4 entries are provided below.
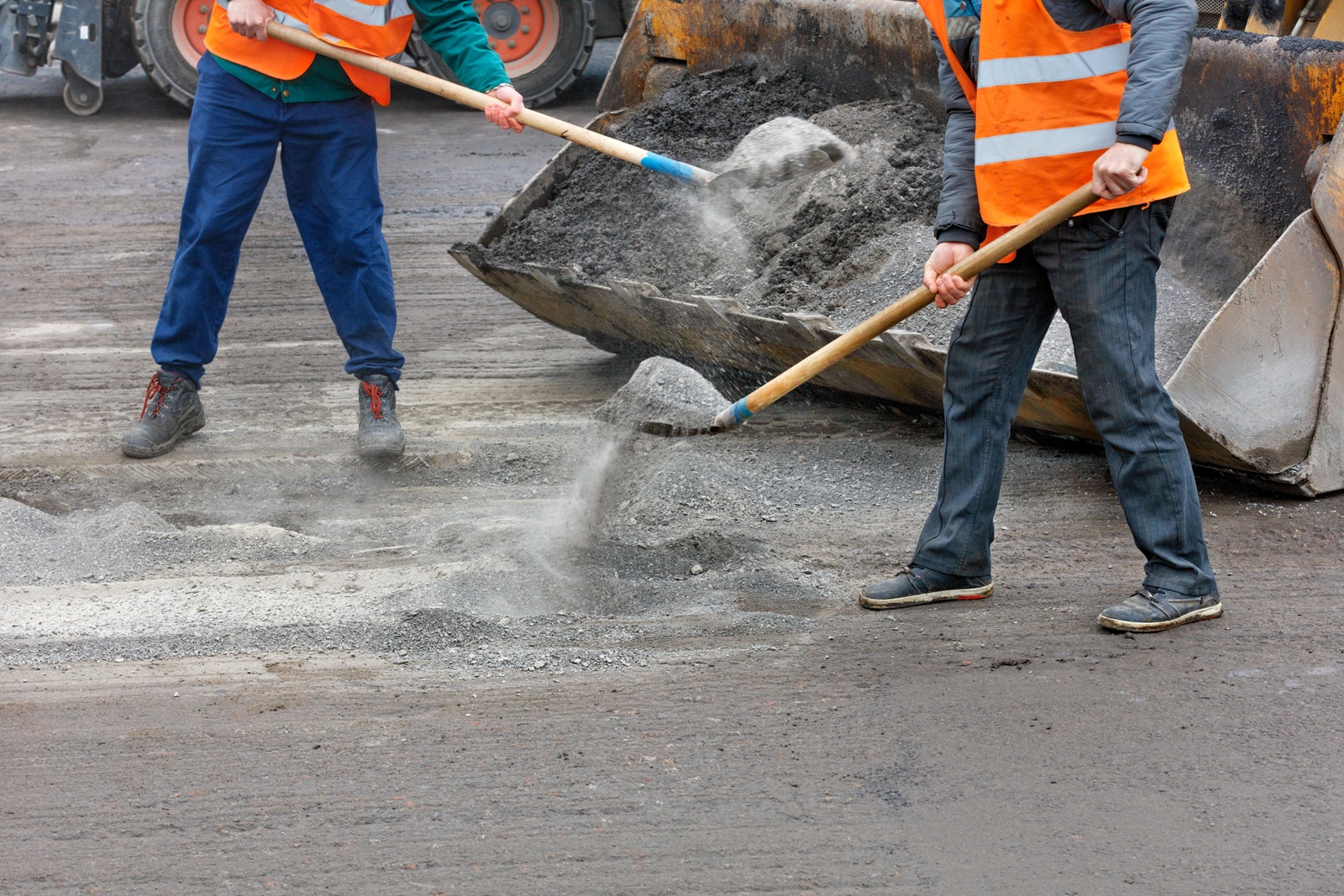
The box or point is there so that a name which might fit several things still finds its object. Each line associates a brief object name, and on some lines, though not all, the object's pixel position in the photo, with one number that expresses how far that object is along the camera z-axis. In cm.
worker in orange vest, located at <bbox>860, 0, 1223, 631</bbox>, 507
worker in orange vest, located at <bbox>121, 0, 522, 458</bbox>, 756
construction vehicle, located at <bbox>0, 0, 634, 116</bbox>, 1812
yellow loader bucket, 661
